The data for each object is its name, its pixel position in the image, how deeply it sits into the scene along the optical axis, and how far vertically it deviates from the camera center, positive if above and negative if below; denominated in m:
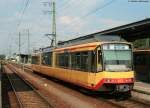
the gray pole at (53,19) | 25.57 +5.13
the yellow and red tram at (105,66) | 9.94 -0.32
